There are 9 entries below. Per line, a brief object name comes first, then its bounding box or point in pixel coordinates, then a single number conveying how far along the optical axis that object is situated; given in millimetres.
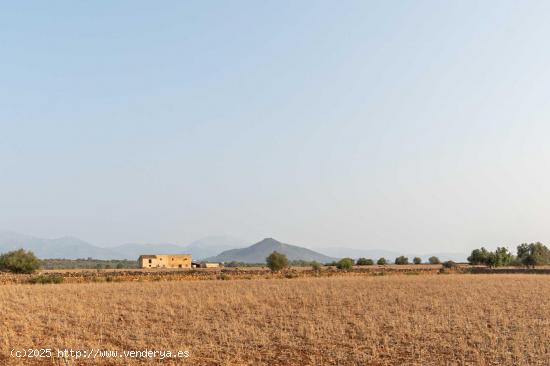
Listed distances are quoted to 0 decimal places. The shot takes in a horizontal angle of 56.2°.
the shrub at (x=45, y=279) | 56531
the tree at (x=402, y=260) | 179875
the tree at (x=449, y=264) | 132875
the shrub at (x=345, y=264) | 113500
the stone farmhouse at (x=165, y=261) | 159625
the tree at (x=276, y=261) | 105762
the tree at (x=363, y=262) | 161875
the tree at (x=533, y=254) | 125012
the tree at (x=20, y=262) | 86250
